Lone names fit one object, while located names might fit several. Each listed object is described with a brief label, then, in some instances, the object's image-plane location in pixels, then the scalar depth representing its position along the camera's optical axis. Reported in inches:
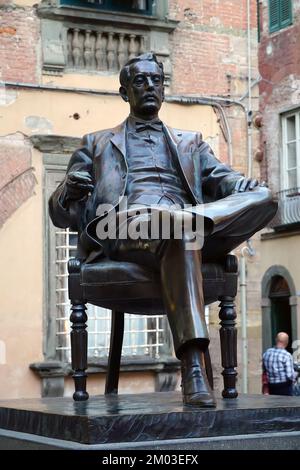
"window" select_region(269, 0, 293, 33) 876.6
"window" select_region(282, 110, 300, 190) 856.3
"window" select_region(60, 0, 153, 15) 472.4
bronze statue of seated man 194.5
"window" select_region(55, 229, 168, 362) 452.4
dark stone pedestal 175.6
